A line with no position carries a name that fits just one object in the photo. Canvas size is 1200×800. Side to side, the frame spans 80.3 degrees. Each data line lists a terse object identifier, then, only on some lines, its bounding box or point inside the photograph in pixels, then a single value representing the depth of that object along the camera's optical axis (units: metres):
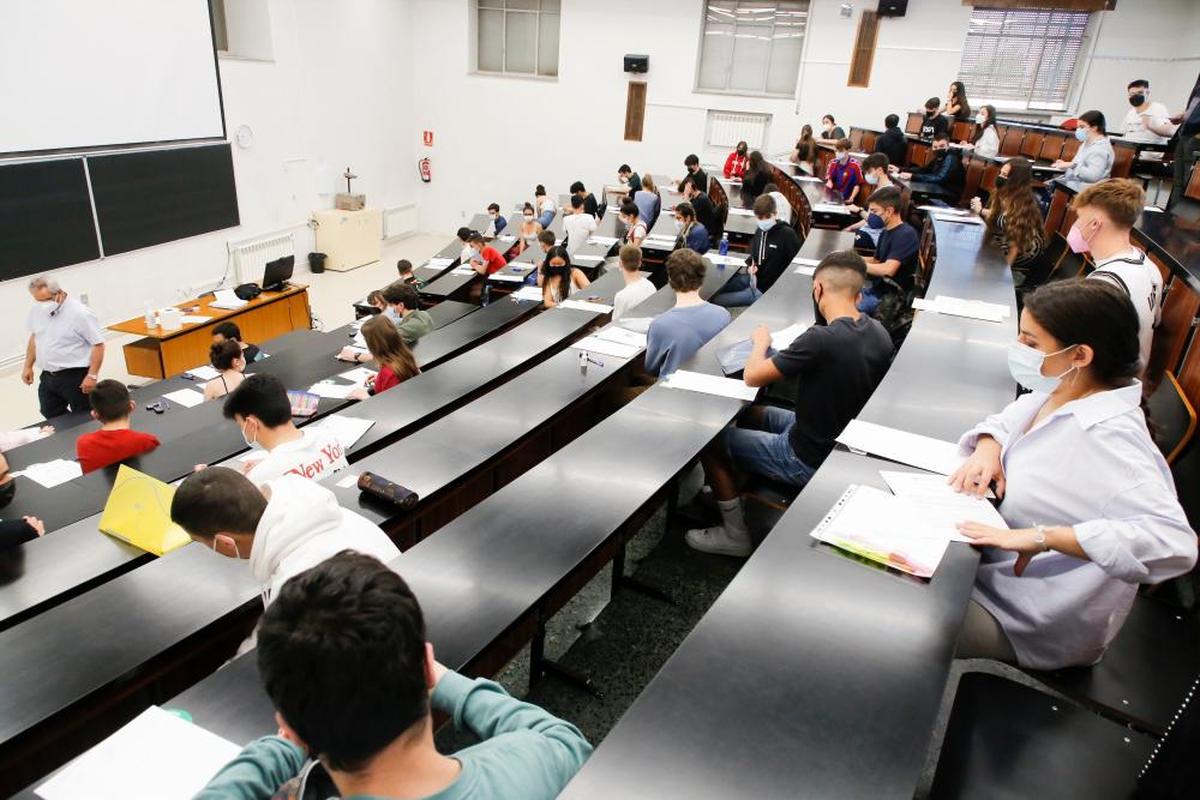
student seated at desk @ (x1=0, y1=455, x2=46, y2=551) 2.84
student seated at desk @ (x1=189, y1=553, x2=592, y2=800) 1.00
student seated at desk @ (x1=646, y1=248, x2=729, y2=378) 4.18
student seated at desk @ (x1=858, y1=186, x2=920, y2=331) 5.09
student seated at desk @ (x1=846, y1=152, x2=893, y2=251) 5.92
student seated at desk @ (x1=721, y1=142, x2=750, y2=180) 10.80
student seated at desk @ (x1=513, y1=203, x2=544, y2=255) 9.71
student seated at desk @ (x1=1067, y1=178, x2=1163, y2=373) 2.96
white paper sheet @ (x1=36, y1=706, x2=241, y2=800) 1.41
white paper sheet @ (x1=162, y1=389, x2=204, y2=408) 5.59
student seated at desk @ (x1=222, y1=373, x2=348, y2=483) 2.87
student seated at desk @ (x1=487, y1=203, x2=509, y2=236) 11.62
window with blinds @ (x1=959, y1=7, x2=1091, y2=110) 10.80
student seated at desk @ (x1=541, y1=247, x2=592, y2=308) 6.66
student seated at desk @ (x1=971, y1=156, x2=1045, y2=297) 5.06
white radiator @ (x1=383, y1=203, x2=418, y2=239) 14.26
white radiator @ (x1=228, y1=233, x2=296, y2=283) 10.40
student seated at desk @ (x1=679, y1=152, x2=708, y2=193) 9.59
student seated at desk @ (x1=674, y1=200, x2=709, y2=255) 7.21
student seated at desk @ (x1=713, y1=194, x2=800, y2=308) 6.25
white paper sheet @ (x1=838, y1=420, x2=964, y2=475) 2.24
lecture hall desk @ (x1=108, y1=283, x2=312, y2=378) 7.26
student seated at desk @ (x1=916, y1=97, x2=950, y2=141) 8.88
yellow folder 2.56
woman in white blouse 1.61
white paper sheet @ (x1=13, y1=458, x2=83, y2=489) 3.98
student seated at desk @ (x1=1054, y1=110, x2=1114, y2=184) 5.98
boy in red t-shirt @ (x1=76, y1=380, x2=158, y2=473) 3.98
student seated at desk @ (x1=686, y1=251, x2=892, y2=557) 2.99
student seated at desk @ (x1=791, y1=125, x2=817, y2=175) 10.36
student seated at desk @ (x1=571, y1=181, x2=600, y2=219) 10.12
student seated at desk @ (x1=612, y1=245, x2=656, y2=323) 5.49
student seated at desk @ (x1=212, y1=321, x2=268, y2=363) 5.58
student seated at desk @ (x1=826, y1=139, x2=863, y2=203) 8.29
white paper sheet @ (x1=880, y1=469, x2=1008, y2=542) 1.90
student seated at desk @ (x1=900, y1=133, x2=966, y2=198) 8.16
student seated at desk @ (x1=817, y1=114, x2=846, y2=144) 10.94
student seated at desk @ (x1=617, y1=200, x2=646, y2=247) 8.14
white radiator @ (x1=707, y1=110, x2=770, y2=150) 12.71
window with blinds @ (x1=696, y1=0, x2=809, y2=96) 12.13
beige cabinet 12.11
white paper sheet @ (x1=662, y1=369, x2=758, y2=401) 3.36
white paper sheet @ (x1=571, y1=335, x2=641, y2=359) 4.31
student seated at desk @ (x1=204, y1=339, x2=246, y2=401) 5.07
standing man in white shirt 5.80
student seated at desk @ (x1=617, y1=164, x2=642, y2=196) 11.22
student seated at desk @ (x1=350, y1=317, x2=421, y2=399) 4.58
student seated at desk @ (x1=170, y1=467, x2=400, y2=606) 1.90
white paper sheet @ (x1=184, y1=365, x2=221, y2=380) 6.13
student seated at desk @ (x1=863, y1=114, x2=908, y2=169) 9.11
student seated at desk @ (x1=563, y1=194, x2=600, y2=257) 9.13
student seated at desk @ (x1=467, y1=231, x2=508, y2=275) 8.96
